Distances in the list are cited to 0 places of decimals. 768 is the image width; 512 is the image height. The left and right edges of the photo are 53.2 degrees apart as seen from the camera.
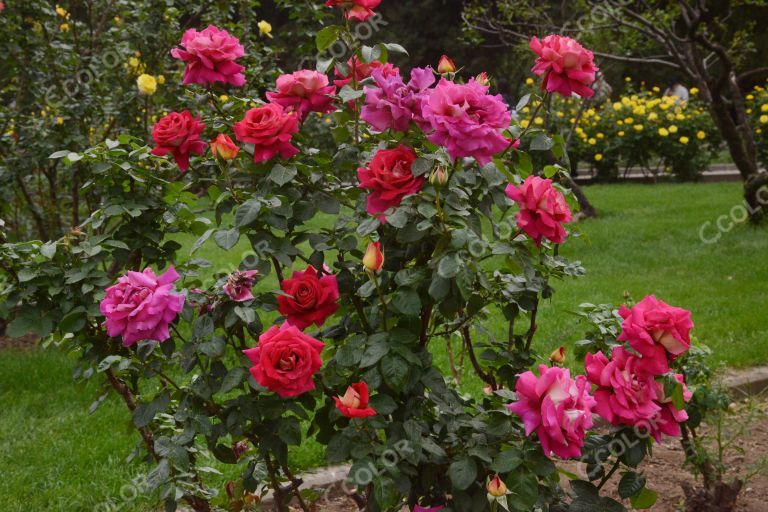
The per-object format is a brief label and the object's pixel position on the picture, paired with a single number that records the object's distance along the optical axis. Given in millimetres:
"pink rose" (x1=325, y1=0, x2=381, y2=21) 1738
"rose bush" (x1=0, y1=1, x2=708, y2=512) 1500
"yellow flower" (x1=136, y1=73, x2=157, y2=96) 2598
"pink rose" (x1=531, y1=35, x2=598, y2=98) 1655
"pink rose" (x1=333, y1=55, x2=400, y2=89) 1818
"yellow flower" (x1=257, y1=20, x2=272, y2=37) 4090
